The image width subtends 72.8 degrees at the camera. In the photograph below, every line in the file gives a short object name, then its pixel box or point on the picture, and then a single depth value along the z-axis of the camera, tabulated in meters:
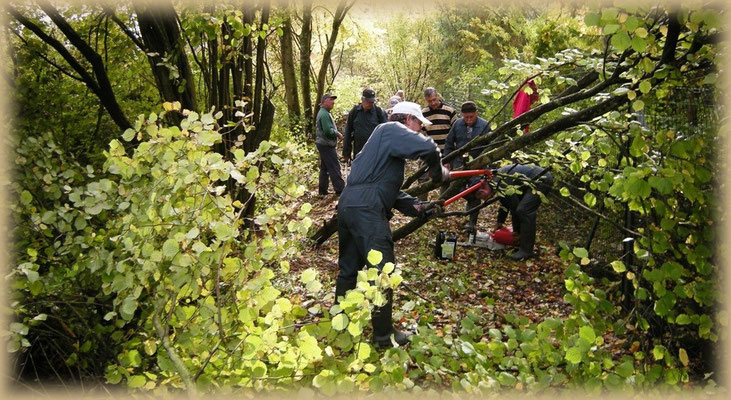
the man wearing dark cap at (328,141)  9.38
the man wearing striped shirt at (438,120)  9.02
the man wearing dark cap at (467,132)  7.56
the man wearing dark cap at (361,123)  9.14
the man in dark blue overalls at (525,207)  6.61
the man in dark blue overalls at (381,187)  4.18
